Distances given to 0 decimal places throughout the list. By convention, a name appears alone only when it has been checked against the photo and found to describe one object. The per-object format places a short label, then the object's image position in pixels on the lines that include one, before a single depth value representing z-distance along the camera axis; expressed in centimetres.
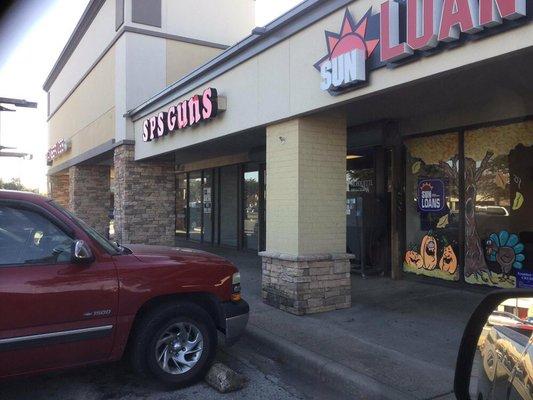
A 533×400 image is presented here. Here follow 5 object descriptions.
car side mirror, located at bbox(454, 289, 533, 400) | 166
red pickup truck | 394
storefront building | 495
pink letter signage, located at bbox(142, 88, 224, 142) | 877
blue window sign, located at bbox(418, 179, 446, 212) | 847
